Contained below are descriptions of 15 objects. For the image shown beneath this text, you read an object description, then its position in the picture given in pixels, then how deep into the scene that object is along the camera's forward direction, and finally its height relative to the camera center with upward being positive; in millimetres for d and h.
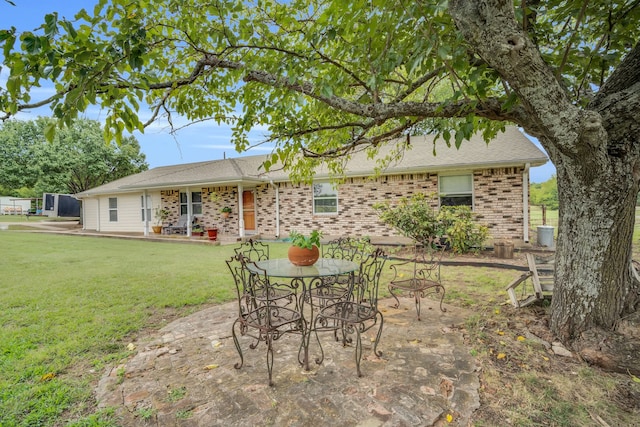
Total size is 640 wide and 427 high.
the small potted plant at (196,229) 15055 -962
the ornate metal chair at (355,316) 3018 -1047
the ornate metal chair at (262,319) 2902 -1072
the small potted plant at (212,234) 13763 -1088
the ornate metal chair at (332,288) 3938 -1108
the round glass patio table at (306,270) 3243 -725
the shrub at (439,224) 9070 -528
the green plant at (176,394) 2668 -1513
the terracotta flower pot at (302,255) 3963 -581
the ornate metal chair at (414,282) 4465 -1366
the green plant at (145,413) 2441 -1520
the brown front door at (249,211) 14844 -171
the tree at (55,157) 26031 +4160
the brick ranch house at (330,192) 10258 +560
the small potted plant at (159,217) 16328 -437
